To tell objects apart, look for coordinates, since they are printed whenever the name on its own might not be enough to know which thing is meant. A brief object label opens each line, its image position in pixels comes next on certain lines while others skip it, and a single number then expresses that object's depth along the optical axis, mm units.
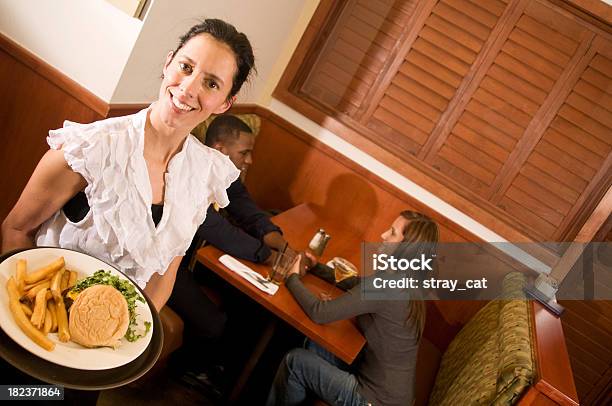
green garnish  1174
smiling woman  1339
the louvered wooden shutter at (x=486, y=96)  3172
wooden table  2201
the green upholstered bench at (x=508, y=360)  1866
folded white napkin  2275
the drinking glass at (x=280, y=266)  2383
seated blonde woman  2260
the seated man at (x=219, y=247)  2373
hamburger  1092
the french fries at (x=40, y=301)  1015
